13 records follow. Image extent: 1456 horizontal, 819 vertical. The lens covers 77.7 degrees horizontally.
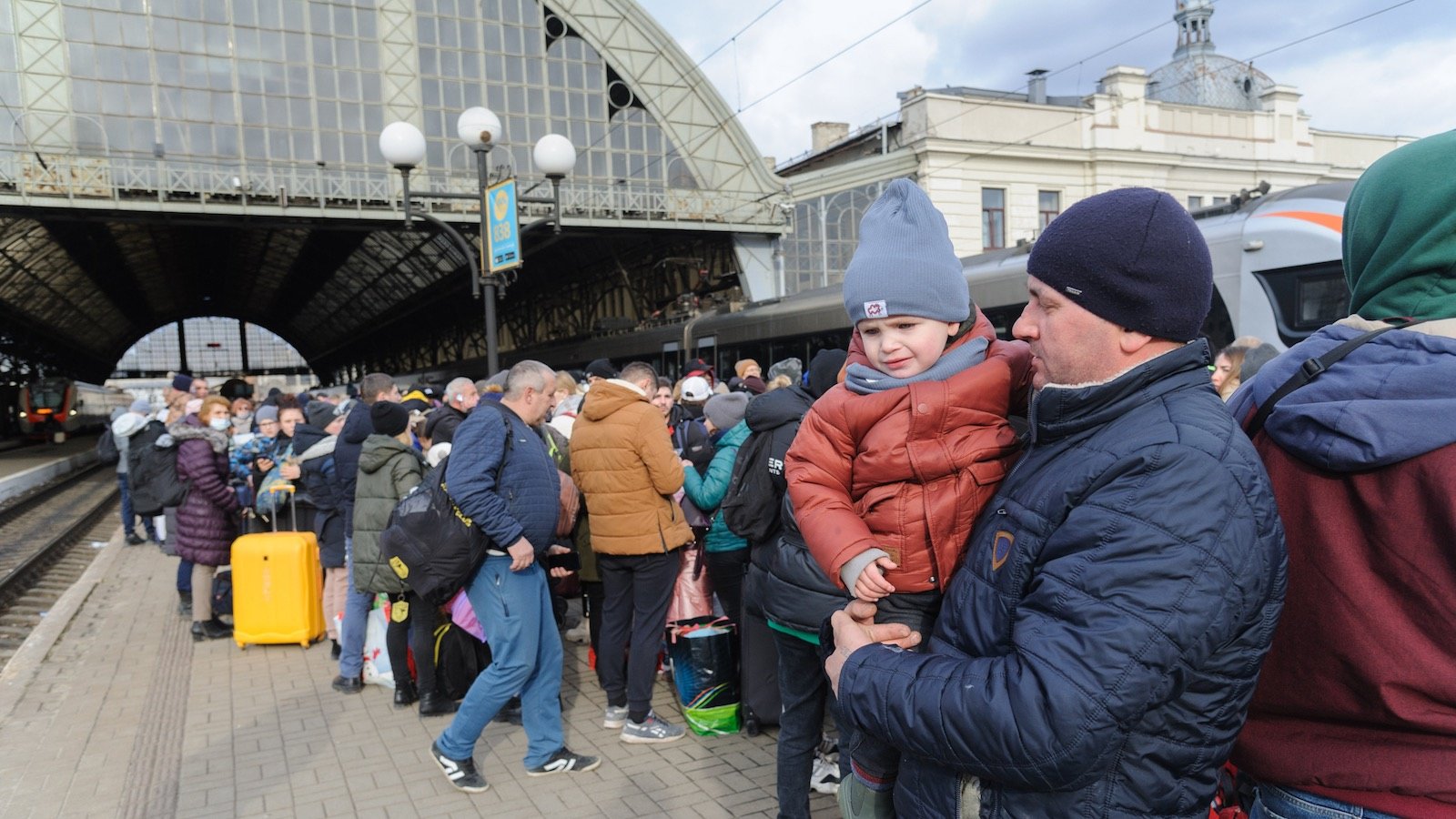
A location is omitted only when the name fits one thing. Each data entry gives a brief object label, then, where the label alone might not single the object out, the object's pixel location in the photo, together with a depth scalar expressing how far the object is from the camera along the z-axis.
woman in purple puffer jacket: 7.43
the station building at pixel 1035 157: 28.30
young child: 1.94
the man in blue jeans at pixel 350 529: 6.25
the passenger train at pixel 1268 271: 9.04
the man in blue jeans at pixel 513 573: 4.53
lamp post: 9.73
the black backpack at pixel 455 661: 5.74
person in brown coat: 5.00
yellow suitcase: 7.29
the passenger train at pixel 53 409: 37.47
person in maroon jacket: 1.38
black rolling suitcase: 4.94
